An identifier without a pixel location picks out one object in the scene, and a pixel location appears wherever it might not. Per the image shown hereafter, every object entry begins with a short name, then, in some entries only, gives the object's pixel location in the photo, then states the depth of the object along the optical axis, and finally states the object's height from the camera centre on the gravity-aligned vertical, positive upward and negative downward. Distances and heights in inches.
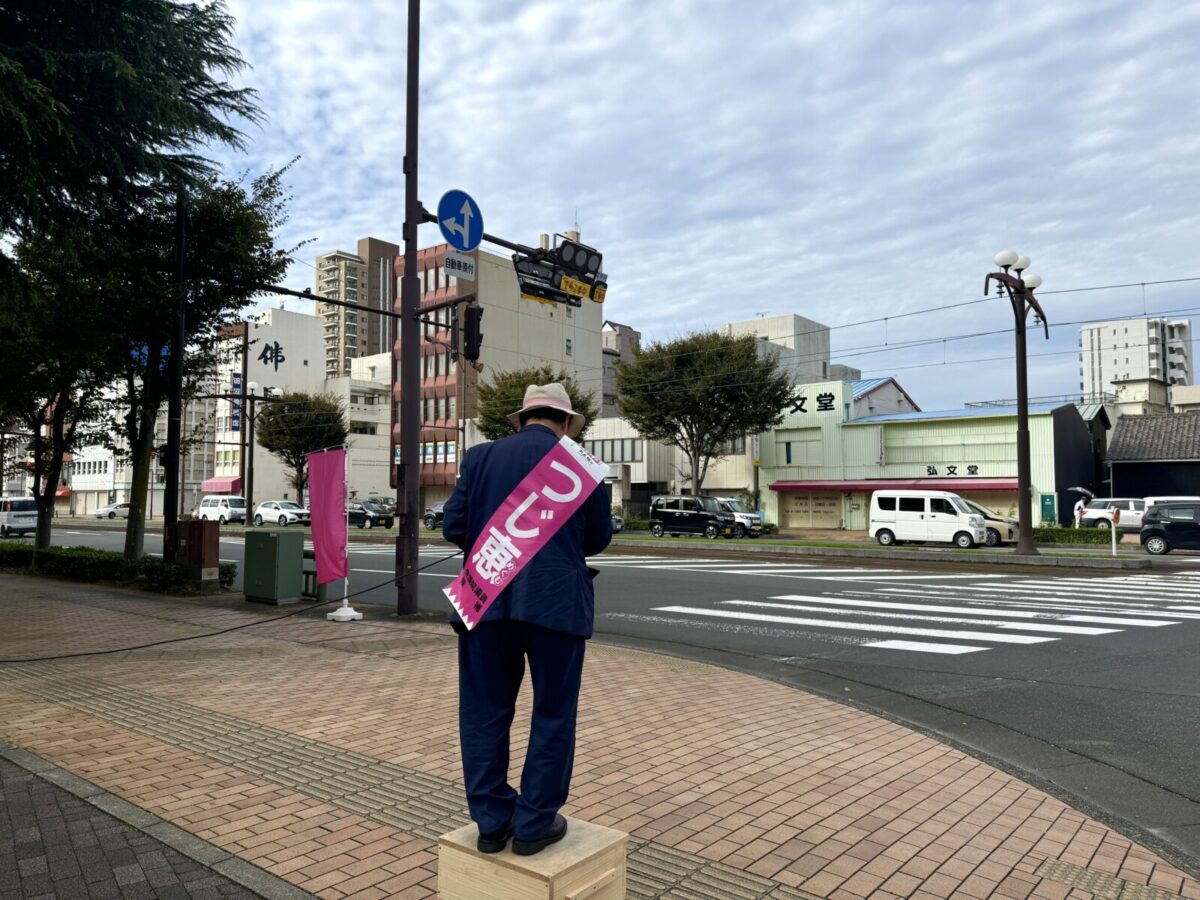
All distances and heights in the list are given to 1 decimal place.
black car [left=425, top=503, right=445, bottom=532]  1608.3 -68.6
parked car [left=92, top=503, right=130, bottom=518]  2573.8 -82.6
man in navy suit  108.0 -26.0
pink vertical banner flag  452.1 -13.8
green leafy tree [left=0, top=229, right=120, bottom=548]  518.6 +91.5
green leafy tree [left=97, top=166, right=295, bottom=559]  565.3 +145.4
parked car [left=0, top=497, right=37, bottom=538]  1644.9 -65.4
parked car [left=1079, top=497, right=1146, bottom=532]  1349.7 -48.4
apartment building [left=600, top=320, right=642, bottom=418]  3348.9 +622.0
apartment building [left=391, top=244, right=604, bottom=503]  2438.9 +418.5
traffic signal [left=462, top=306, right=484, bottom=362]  481.1 +86.0
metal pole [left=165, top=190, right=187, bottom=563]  543.2 +65.2
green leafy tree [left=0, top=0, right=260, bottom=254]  328.5 +162.2
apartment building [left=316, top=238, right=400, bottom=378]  4928.6 +1023.7
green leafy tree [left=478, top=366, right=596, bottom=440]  1690.5 +178.2
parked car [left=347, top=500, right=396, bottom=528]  1768.0 -67.9
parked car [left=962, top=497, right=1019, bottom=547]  1171.9 -62.3
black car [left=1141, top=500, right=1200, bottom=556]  989.9 -52.8
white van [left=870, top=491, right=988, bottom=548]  1129.4 -49.1
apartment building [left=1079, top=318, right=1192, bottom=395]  4534.9 +717.7
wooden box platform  102.3 -48.0
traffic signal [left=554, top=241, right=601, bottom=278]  538.6 +145.7
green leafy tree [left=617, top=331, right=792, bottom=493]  1581.0 +175.9
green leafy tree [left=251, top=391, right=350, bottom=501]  2121.1 +151.6
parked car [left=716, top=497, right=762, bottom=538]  1348.4 -62.0
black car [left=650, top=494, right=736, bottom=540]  1349.7 -54.0
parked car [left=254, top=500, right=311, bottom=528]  1779.0 -60.5
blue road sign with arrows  442.0 +140.1
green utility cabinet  497.7 -49.2
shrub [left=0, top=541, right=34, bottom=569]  734.1 -61.7
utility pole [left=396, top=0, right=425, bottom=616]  446.6 +56.0
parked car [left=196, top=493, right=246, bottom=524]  1916.8 -54.3
